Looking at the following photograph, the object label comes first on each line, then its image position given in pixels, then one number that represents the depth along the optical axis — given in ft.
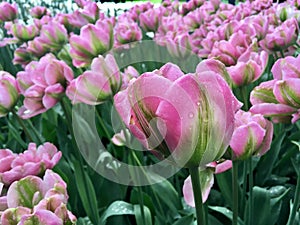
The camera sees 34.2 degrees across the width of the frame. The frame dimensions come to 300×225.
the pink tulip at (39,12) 6.30
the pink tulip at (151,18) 4.99
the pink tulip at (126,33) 4.19
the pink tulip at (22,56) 4.56
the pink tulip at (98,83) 2.32
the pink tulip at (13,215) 1.19
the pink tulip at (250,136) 1.57
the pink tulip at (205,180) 1.49
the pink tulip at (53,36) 4.16
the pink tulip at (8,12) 5.37
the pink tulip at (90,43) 2.93
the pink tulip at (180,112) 1.00
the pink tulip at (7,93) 2.64
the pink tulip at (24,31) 4.84
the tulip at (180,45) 3.52
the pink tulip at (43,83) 2.65
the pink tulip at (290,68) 1.58
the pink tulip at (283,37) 3.05
